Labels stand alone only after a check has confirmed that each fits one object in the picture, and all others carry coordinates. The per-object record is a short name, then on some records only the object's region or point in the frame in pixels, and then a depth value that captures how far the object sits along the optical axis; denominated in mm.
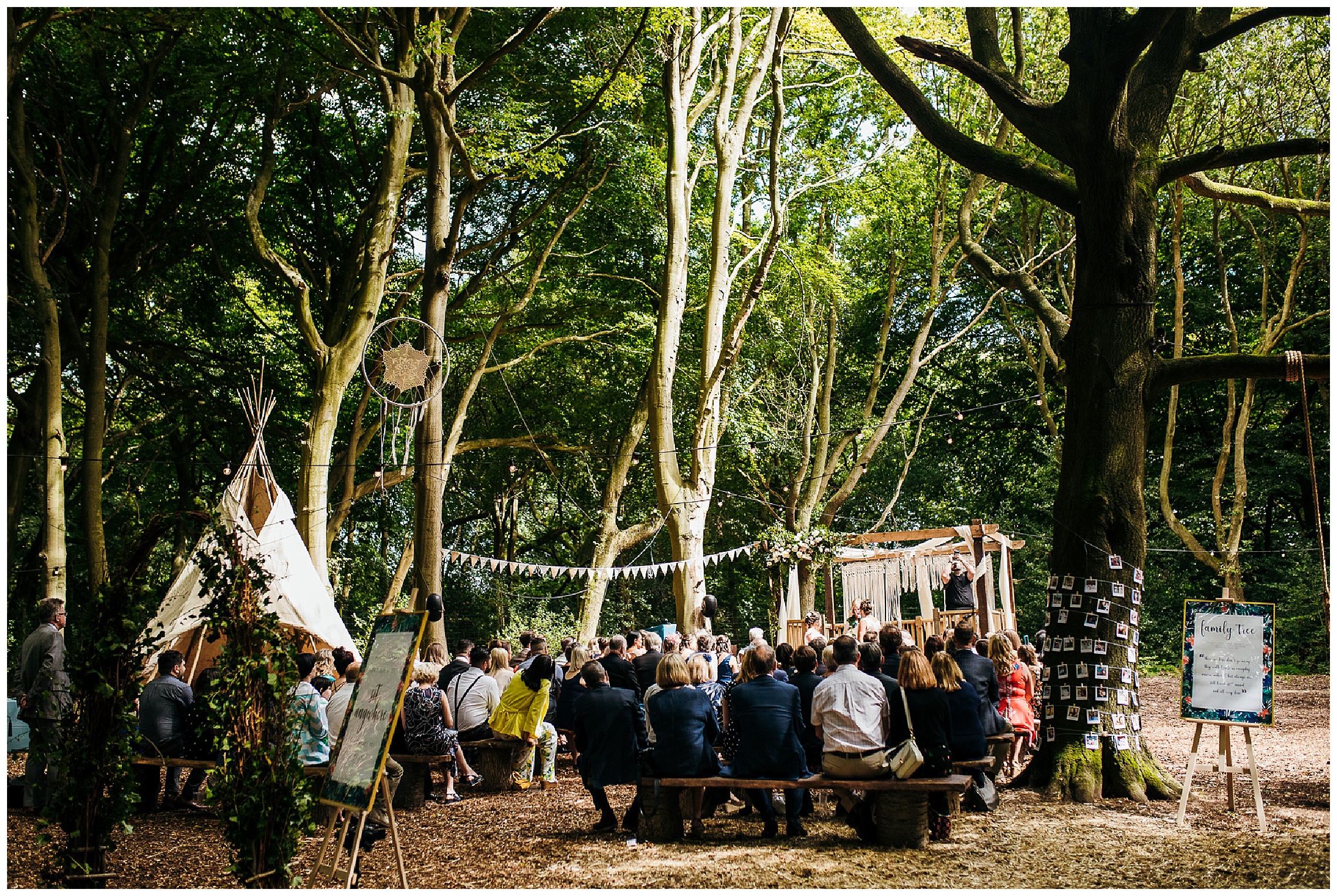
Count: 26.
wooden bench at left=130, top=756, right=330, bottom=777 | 8055
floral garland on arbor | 13875
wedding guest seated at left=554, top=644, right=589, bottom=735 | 9312
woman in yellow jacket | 9344
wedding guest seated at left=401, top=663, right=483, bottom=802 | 8578
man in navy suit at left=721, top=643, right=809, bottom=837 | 6852
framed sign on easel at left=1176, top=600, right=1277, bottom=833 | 7000
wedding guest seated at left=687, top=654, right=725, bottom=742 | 8695
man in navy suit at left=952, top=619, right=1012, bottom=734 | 7930
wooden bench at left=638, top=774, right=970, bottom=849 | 6512
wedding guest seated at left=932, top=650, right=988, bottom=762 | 7301
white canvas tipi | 12336
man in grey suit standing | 7756
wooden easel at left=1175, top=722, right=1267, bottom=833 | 6852
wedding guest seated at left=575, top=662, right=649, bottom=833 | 7418
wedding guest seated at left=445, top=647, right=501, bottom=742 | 9641
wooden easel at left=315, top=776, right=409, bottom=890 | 5238
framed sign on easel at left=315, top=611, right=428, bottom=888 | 5246
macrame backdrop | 15305
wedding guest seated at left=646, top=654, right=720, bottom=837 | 6965
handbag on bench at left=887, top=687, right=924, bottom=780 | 6504
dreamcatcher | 11180
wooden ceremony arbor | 14258
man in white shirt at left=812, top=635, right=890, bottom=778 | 6676
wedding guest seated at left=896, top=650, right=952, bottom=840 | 6723
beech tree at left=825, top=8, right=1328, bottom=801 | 8188
